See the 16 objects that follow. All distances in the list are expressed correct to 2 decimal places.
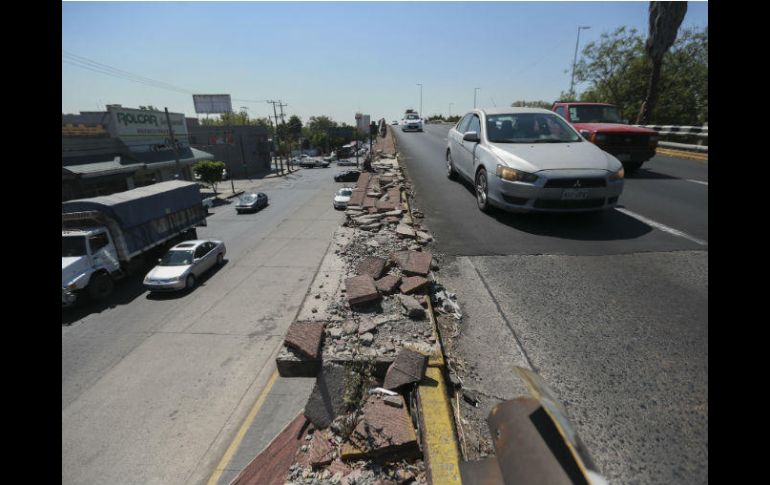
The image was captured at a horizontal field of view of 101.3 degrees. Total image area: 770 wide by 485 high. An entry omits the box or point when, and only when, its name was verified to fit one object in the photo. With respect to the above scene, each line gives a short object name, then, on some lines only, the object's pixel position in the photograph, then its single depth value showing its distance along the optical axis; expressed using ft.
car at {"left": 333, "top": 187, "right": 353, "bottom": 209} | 95.64
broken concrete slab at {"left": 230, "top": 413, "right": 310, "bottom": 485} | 7.82
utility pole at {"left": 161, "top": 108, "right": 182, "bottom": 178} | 99.00
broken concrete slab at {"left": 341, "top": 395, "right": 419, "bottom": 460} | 5.57
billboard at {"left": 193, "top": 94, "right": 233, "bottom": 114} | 198.39
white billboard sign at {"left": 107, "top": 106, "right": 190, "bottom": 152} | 90.89
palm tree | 56.49
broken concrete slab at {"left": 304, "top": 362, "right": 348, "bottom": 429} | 6.92
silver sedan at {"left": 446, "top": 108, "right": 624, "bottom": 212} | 14.66
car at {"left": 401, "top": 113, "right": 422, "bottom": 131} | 92.32
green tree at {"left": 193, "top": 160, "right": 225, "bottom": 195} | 118.37
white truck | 44.09
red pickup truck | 27.32
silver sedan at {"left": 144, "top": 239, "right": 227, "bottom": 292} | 48.70
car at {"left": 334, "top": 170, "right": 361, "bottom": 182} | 149.07
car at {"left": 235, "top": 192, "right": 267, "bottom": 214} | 101.14
